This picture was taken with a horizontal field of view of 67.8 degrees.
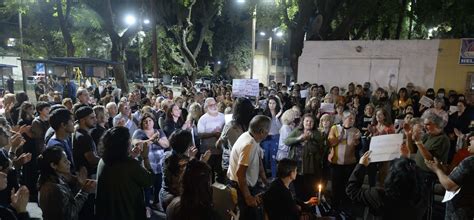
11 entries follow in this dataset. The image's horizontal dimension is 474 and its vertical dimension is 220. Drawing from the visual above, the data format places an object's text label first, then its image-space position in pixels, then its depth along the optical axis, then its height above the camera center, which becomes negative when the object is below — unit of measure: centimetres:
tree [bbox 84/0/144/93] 1881 +183
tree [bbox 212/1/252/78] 4316 +406
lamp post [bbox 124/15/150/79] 1933 +276
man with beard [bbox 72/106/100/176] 445 -105
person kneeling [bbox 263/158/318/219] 354 -124
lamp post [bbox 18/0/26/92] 1934 -18
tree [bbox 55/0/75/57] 2255 +244
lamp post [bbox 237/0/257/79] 2017 +343
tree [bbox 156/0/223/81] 2764 +484
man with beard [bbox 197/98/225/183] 629 -109
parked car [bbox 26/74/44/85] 3149 -128
